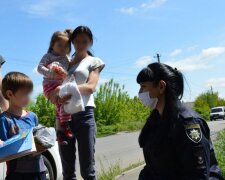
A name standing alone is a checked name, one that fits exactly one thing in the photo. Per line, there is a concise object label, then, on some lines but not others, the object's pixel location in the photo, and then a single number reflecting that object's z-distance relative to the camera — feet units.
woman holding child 9.94
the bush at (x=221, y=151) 15.04
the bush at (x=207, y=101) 170.82
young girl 10.06
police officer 6.69
